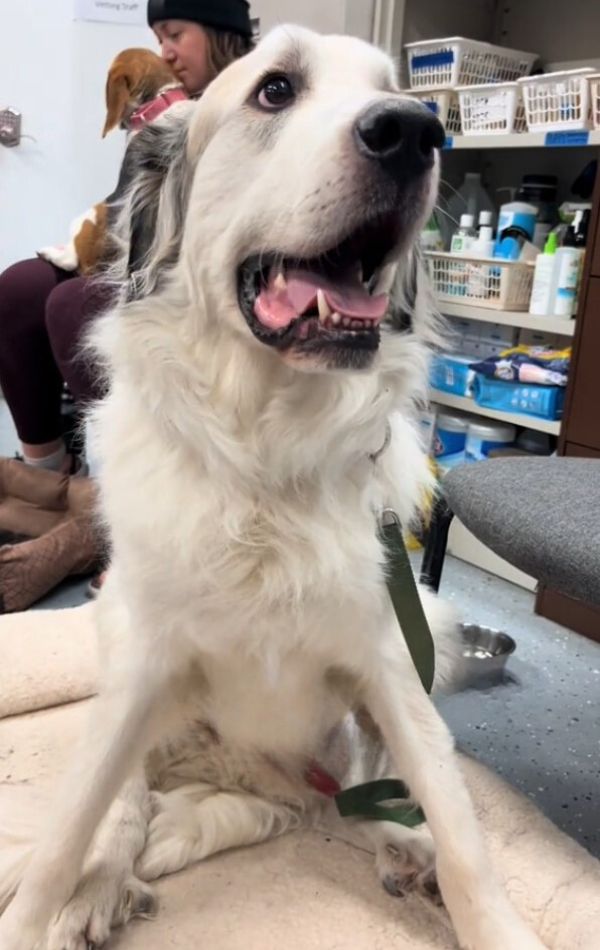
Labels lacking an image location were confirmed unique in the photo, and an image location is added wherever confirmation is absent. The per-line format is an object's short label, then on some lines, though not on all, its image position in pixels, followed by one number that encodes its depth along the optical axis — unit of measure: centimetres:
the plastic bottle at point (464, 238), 238
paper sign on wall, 325
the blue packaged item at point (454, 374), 249
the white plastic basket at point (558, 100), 198
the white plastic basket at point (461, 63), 228
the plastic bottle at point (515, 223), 229
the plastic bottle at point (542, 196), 236
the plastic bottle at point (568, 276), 210
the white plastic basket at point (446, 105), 235
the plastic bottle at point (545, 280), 214
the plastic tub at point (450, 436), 256
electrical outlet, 330
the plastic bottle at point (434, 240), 250
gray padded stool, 104
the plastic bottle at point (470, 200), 256
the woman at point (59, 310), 196
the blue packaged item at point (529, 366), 221
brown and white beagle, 183
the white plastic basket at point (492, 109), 219
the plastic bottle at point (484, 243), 233
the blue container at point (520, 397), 223
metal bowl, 187
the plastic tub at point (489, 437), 248
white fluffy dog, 93
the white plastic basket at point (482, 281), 227
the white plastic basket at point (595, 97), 194
